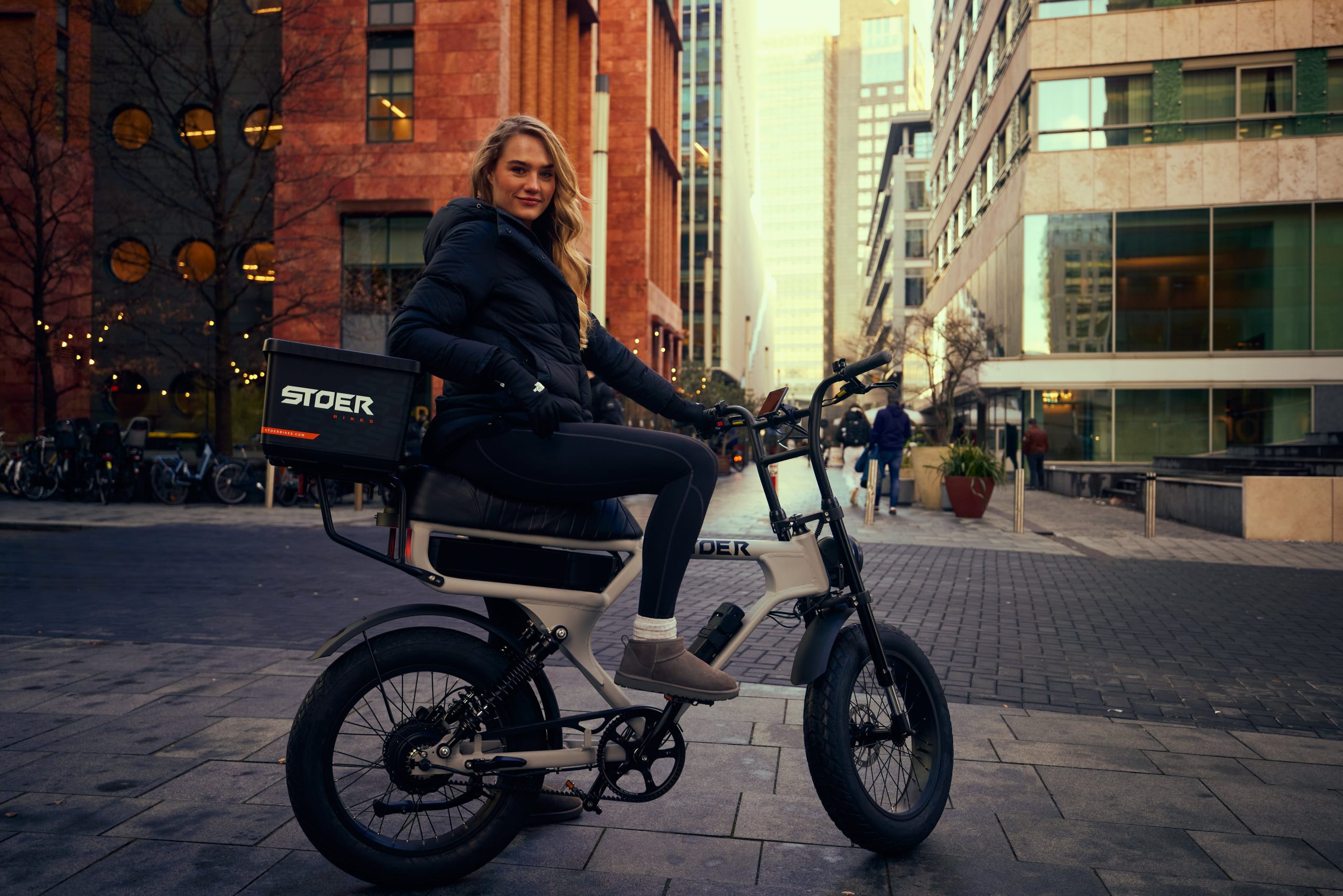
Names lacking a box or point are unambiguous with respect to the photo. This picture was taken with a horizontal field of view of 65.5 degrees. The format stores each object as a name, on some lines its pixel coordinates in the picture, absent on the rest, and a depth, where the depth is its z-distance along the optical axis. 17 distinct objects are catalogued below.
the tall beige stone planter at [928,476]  18.61
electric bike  2.62
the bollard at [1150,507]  13.78
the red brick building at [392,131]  29.08
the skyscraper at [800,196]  180.50
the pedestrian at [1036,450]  26.89
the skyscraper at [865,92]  189.12
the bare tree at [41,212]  21.39
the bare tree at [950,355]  24.72
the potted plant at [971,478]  16.27
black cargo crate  2.46
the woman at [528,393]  2.67
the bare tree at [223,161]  20.59
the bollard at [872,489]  15.44
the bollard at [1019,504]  14.04
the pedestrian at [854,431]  20.22
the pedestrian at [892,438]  17.34
